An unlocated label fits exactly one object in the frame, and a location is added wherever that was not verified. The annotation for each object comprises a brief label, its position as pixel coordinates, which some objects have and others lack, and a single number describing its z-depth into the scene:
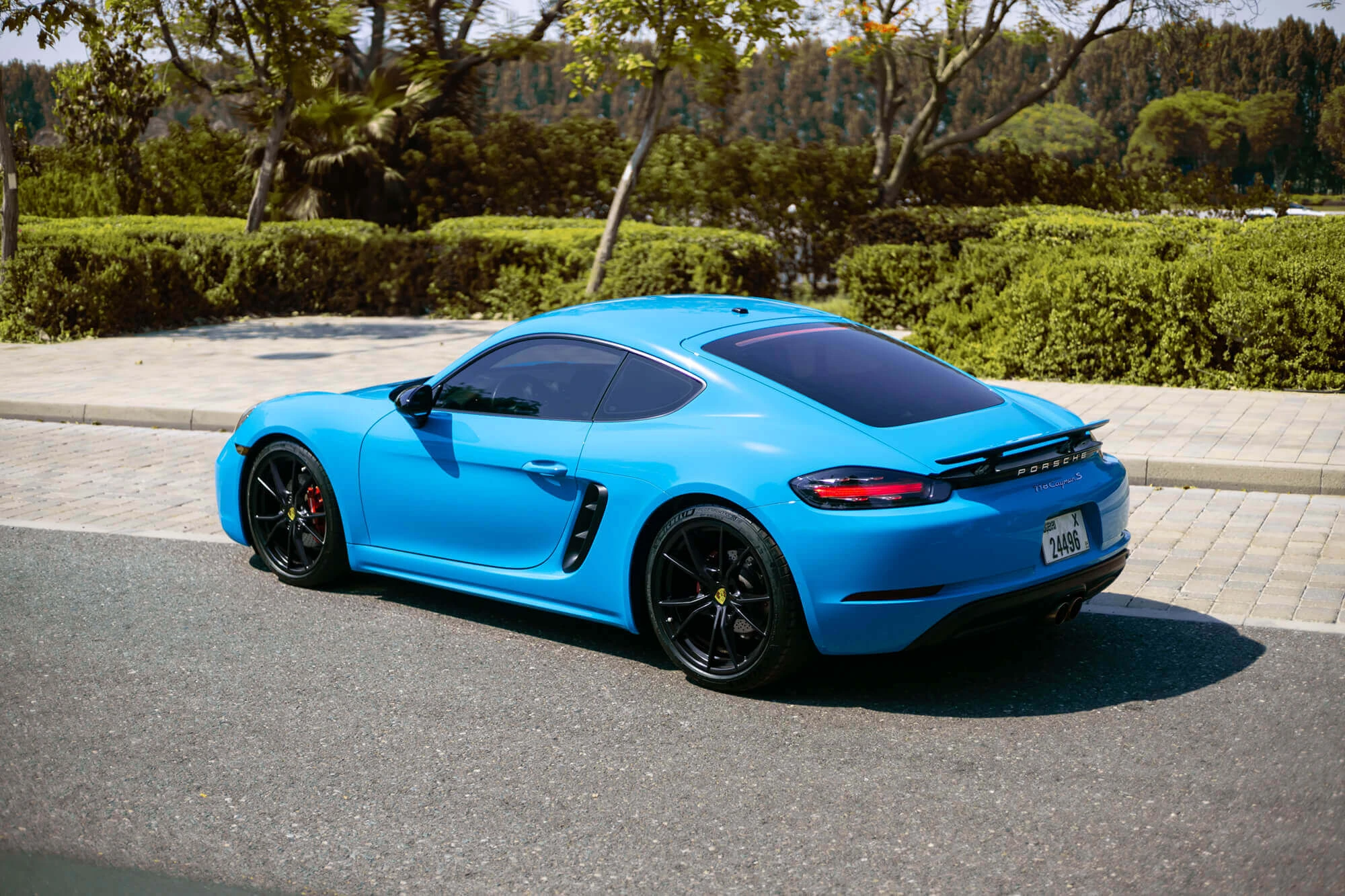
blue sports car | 4.48
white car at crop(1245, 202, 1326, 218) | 20.91
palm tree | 26.14
